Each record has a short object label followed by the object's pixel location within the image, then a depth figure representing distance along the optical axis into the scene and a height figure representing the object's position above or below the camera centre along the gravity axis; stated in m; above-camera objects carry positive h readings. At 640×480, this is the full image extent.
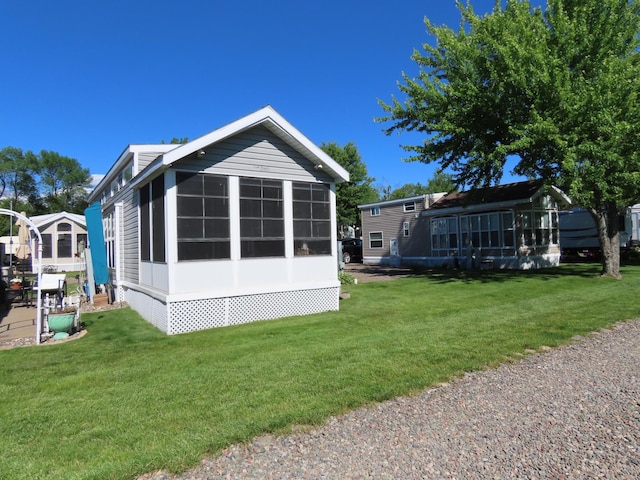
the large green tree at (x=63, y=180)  51.53 +8.80
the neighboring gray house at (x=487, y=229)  19.55 +0.56
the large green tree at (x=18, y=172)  49.88 +9.44
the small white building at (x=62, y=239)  25.98 +0.70
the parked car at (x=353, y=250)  30.16 -0.50
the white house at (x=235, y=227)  7.93 +0.40
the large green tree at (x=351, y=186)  36.22 +4.98
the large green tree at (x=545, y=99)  12.37 +4.52
